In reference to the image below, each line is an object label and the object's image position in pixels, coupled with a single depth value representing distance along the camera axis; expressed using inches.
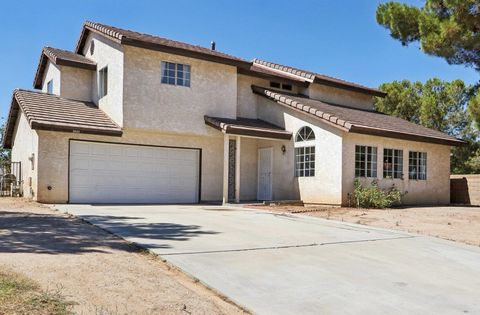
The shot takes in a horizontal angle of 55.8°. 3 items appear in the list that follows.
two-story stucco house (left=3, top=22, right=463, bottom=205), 644.7
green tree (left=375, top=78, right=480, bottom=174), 1274.6
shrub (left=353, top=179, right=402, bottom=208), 637.3
